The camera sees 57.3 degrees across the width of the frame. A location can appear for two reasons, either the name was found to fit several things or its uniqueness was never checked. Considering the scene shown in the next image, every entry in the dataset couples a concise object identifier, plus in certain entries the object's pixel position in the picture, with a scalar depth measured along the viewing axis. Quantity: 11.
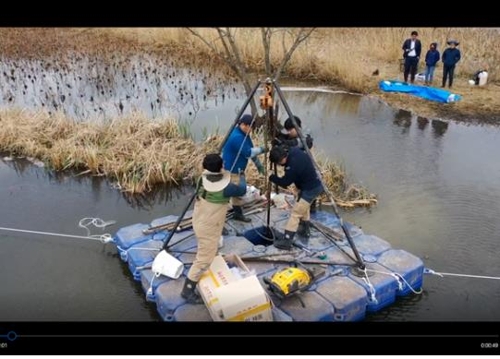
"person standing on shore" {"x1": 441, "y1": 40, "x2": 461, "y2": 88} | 12.26
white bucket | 5.51
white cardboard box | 4.75
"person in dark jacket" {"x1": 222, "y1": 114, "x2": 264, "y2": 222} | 6.05
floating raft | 5.08
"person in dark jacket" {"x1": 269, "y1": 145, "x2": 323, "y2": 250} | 5.57
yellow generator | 5.03
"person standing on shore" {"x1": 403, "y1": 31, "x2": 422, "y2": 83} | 12.68
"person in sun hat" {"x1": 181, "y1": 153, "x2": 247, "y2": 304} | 4.88
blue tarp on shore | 12.27
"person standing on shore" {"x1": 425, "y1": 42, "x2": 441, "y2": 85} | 12.49
